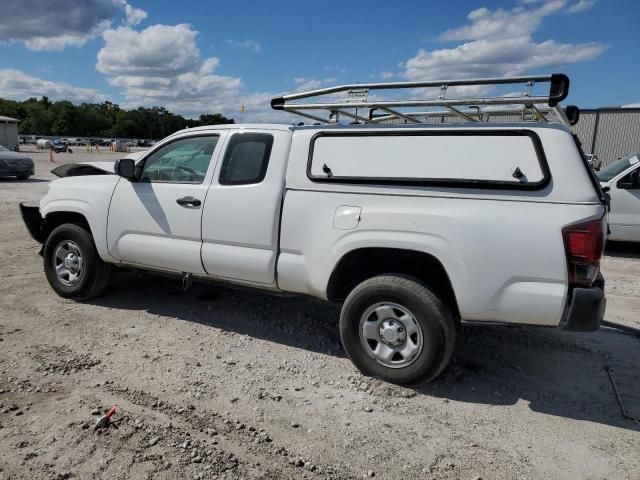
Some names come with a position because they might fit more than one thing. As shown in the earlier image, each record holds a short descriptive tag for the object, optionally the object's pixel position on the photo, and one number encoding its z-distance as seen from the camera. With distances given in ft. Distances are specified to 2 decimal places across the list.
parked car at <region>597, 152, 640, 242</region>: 27.30
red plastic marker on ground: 10.08
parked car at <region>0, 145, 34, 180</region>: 60.03
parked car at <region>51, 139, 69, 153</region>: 164.14
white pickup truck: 10.46
